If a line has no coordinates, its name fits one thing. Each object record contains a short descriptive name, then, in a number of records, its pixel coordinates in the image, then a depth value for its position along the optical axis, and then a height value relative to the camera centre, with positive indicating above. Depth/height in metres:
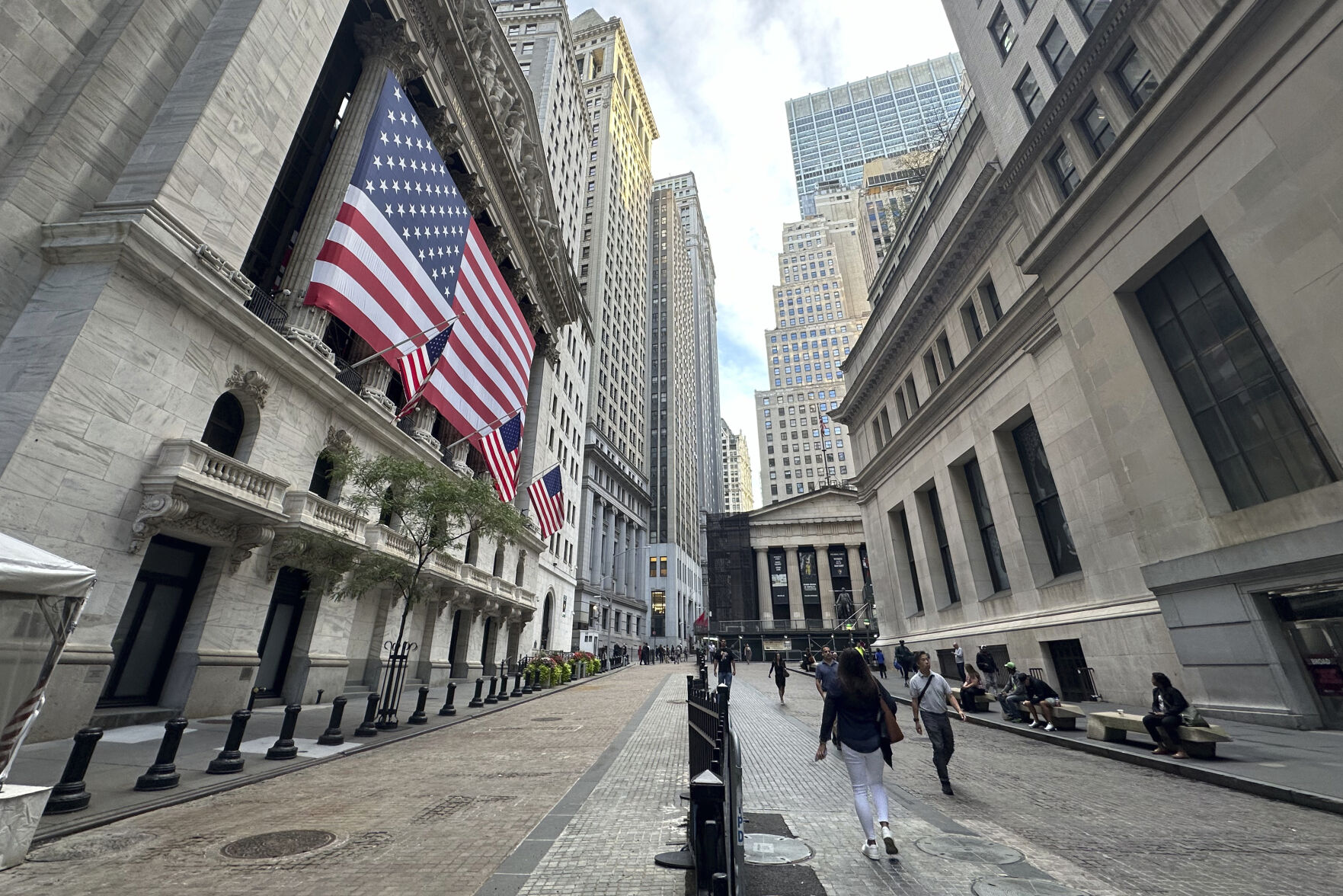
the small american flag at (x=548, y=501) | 28.36 +8.39
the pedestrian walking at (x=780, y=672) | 21.45 -0.24
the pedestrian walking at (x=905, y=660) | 26.80 +0.23
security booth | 5.10 +0.31
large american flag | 17.75 +14.43
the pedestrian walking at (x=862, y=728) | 5.79 -0.64
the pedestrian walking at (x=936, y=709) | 8.18 -0.64
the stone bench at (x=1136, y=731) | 9.40 -1.24
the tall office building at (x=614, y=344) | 65.50 +43.48
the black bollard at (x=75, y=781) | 6.46 -1.25
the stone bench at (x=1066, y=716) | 13.16 -1.19
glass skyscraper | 189.12 +182.84
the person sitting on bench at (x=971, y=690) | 15.66 -0.75
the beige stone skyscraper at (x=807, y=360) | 122.38 +68.14
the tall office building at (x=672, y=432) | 86.69 +43.39
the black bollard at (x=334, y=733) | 11.50 -1.23
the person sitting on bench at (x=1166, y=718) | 9.85 -0.94
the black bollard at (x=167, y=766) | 7.59 -1.25
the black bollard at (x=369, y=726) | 12.77 -1.24
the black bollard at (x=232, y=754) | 8.70 -1.26
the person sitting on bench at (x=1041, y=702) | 13.51 -0.93
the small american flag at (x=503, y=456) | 24.67 +9.20
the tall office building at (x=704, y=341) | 135.88 +86.42
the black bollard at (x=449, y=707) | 16.70 -1.08
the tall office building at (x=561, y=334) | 42.72 +30.39
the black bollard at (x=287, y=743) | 10.00 -1.25
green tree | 14.84 +4.47
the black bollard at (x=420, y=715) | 14.96 -1.17
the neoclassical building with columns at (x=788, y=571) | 75.38 +12.94
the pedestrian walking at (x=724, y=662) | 23.71 +0.18
